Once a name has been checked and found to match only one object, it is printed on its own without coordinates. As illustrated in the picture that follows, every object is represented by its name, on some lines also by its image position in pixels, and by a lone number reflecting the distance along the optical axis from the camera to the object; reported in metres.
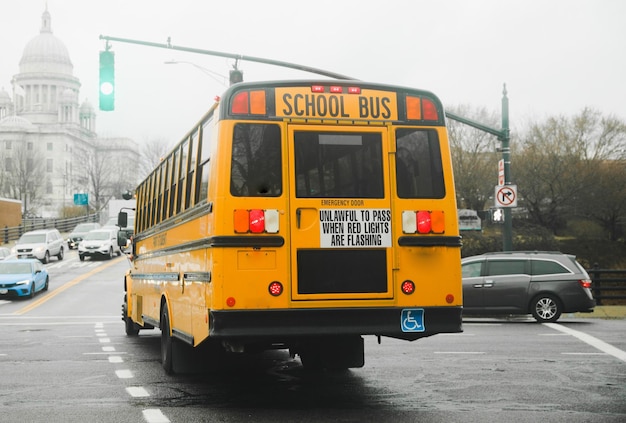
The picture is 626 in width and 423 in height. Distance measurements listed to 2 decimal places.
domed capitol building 111.81
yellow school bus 8.70
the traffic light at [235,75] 20.11
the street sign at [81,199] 98.94
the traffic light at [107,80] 20.00
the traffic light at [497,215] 25.08
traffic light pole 25.20
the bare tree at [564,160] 63.66
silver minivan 21.17
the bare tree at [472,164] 66.06
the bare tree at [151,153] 119.94
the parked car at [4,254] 46.24
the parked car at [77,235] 62.59
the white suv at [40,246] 50.16
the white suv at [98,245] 52.38
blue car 31.81
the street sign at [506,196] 24.67
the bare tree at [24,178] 103.31
